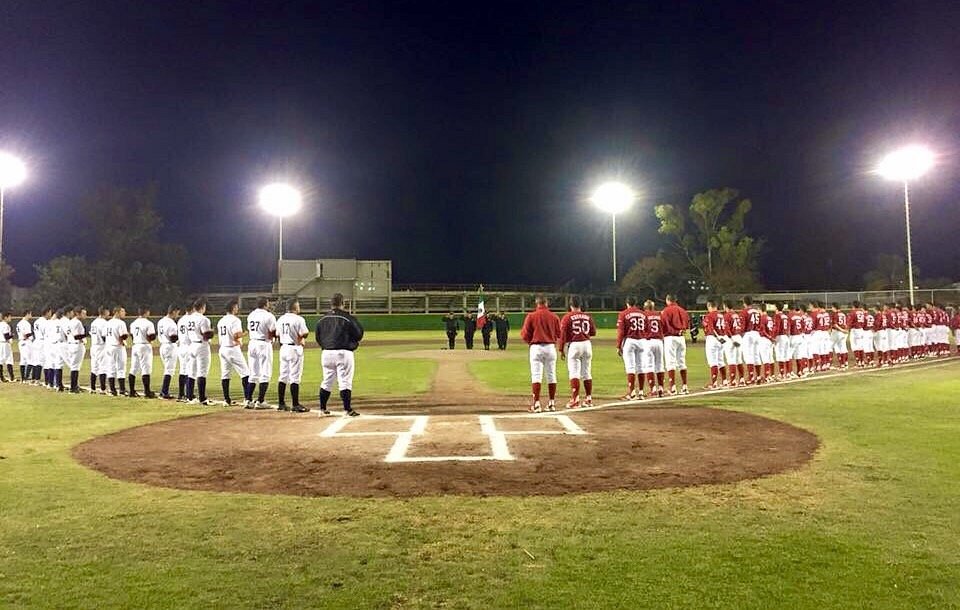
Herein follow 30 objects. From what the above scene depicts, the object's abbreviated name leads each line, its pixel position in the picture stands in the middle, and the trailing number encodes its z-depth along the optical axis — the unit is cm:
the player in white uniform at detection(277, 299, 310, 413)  1148
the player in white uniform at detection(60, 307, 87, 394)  1548
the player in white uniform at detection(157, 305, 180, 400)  1400
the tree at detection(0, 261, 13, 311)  5291
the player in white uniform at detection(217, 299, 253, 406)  1227
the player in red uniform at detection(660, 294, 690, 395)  1351
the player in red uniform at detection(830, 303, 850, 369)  1872
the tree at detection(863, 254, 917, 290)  6255
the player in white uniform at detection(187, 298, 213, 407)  1268
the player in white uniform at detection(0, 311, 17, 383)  1852
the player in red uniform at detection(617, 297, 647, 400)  1284
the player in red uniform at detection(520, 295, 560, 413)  1141
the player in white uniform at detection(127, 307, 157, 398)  1383
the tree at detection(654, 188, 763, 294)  6038
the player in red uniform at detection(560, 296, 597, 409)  1169
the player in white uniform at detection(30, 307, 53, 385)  1675
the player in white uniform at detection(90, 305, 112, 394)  1454
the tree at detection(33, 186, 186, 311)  5284
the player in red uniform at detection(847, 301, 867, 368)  1947
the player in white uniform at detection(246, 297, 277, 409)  1188
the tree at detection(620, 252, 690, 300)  5962
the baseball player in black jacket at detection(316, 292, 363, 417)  1085
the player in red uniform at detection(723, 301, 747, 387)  1489
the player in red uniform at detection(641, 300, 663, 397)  1296
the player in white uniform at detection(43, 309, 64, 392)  1557
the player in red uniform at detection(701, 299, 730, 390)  1487
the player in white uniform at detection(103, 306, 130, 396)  1412
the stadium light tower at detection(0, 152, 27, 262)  3562
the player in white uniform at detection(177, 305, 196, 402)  1290
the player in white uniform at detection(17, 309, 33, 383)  1791
